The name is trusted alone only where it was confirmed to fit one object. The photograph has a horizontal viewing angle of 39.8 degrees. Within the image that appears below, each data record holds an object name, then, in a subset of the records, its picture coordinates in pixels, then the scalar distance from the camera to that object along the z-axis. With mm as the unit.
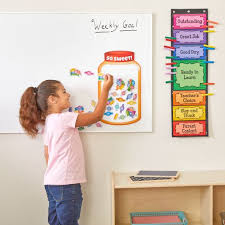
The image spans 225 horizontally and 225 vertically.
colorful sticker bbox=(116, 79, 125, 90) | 1911
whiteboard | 1875
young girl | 1713
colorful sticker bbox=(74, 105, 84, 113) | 1915
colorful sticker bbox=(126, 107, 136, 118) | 1927
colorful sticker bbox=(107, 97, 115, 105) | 1919
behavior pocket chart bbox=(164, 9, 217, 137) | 1914
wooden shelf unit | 1976
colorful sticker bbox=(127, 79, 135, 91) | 1914
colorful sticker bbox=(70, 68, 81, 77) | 1894
